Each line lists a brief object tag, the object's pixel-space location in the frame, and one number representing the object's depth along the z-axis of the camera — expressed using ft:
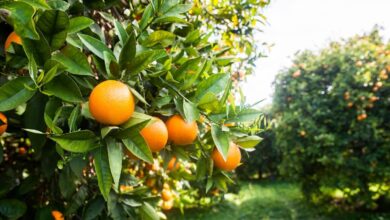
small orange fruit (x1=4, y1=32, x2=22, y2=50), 2.62
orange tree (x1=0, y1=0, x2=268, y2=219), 2.27
